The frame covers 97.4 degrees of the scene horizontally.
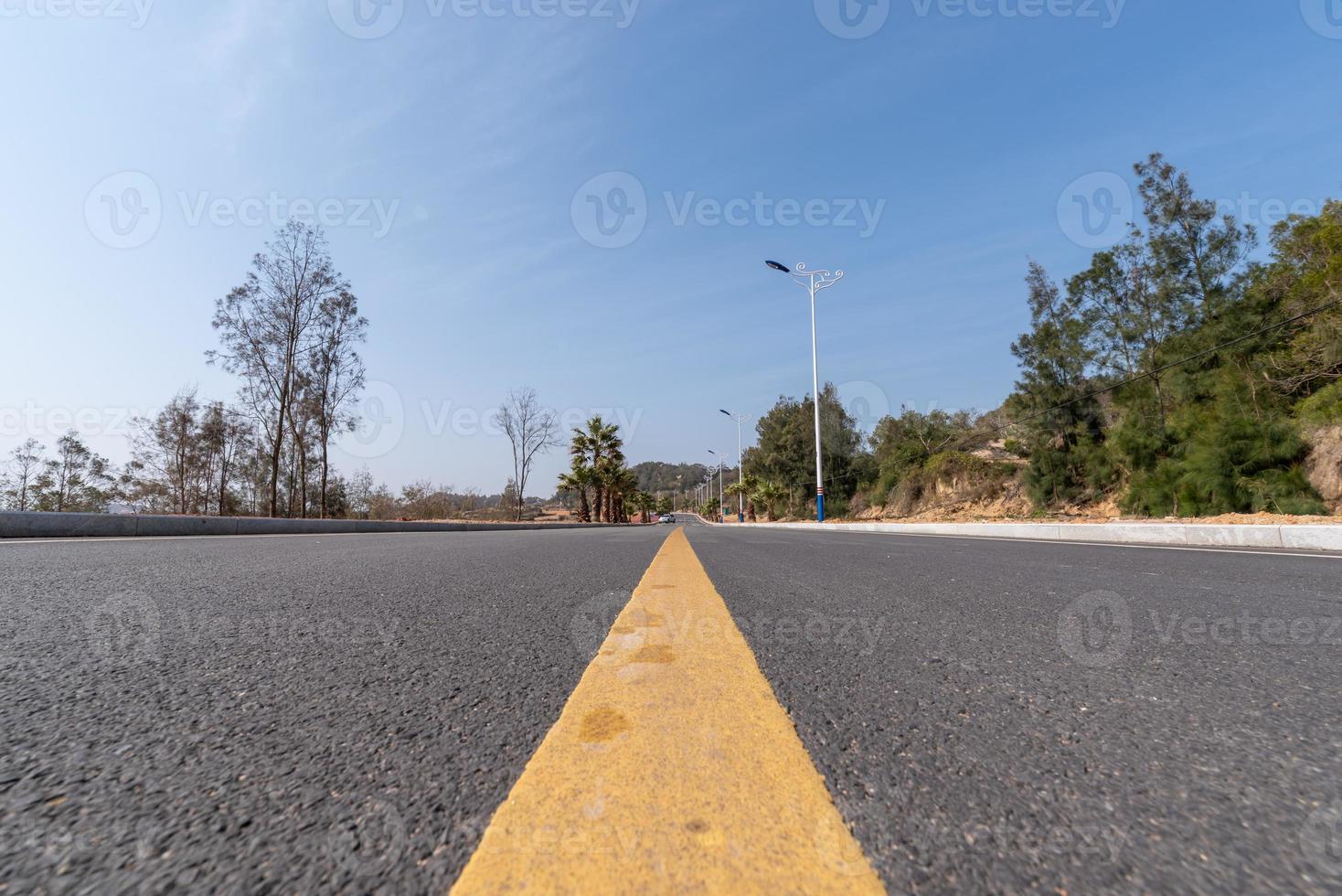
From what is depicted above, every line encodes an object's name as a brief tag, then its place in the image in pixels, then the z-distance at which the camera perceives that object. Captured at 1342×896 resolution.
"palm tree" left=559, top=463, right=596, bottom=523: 48.16
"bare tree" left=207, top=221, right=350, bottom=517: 23.47
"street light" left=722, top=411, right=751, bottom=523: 62.34
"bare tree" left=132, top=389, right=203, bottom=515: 27.34
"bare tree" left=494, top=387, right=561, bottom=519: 41.50
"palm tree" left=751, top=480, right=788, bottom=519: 58.72
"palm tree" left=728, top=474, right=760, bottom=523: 65.50
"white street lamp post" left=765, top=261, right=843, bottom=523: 25.16
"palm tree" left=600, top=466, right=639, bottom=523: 50.47
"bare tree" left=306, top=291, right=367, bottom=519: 25.41
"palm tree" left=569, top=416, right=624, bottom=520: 49.25
